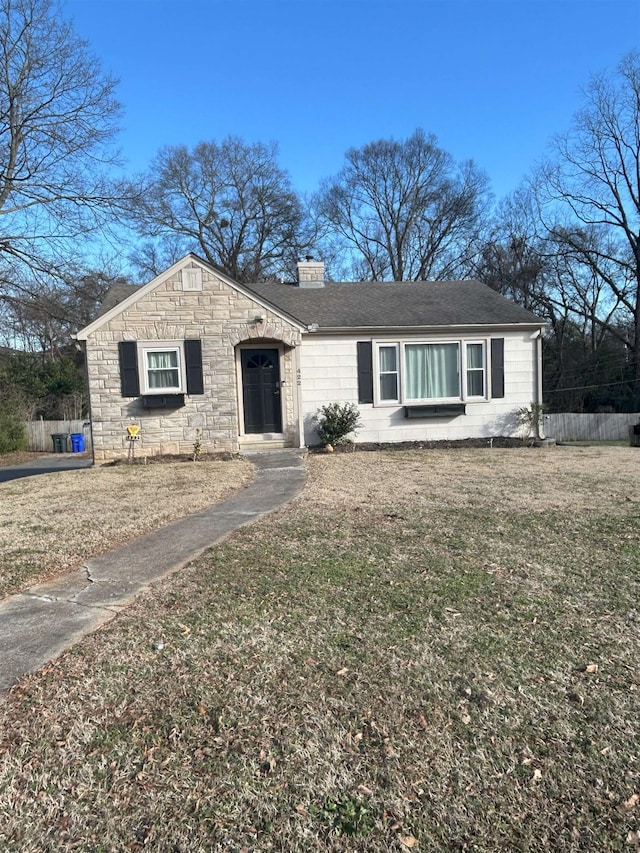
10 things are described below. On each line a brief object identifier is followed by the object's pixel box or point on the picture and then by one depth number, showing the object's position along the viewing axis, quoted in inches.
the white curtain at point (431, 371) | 522.3
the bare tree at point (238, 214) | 1283.2
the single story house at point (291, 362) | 452.8
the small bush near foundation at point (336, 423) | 489.1
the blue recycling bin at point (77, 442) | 757.3
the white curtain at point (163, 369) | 457.7
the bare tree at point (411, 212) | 1289.4
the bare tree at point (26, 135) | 650.2
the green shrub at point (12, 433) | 731.4
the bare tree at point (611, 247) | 1043.3
